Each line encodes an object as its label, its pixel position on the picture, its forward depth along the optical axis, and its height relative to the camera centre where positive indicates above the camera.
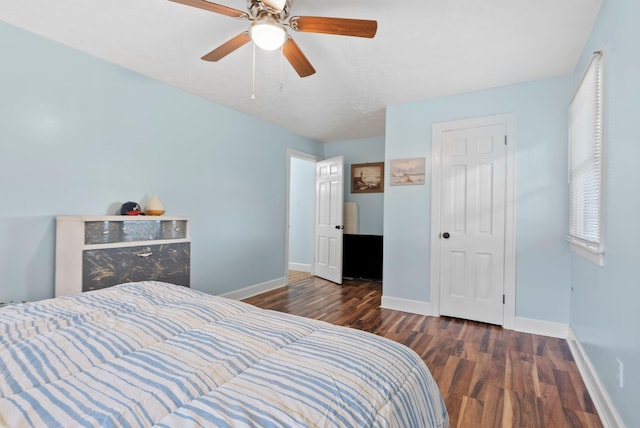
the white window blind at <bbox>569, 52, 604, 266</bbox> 1.91 +0.40
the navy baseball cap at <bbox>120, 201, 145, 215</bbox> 2.72 +0.04
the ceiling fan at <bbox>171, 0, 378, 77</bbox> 1.63 +1.07
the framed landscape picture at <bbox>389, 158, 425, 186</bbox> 3.58 +0.55
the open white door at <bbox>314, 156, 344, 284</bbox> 5.04 -0.06
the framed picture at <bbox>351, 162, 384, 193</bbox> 5.39 +0.71
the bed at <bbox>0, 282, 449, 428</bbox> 0.68 -0.43
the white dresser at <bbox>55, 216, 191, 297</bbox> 2.26 -0.31
